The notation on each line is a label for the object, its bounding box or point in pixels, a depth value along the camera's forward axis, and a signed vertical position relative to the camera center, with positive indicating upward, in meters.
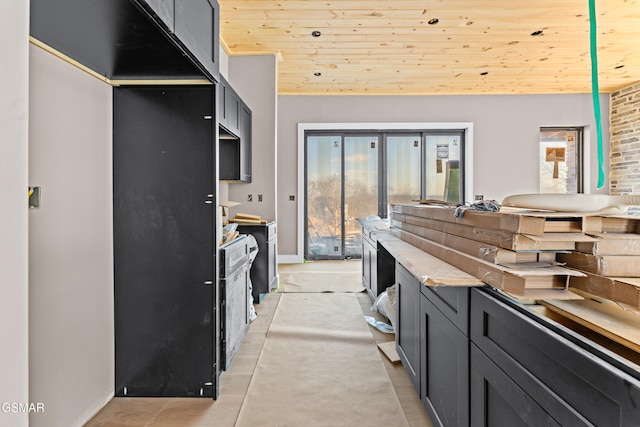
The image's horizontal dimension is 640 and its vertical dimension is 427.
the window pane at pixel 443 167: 6.28 +0.84
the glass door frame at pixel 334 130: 6.16 +1.29
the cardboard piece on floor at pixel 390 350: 2.43 -1.00
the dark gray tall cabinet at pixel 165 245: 1.95 -0.18
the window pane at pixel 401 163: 6.26 +0.90
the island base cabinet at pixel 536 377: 0.63 -0.37
